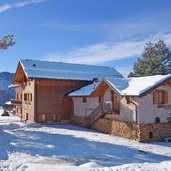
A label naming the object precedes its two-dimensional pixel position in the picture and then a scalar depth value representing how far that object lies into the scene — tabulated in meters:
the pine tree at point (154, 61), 55.38
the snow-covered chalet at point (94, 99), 25.72
